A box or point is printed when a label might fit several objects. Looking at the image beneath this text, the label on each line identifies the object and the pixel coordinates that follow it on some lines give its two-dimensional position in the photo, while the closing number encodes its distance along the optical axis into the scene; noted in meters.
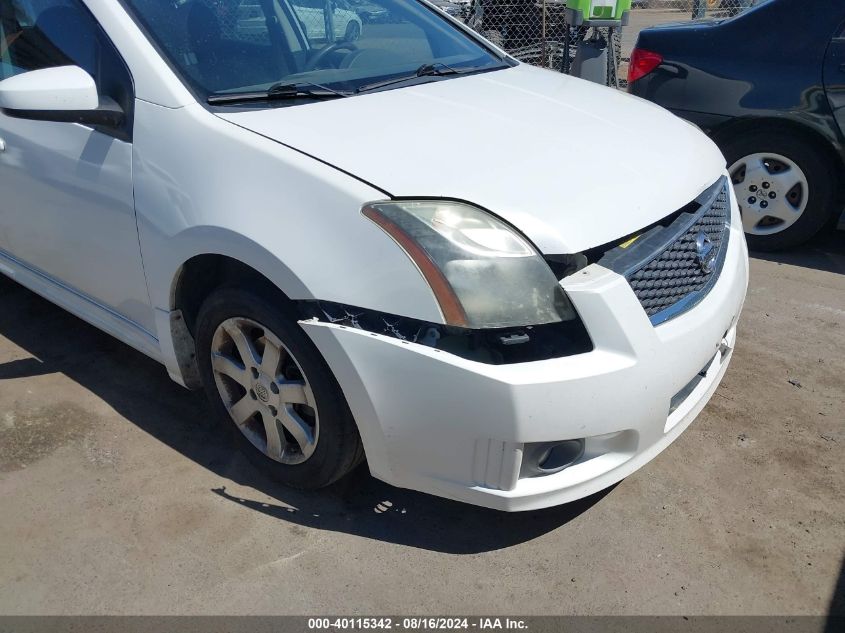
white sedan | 2.02
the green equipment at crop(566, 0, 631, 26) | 6.00
